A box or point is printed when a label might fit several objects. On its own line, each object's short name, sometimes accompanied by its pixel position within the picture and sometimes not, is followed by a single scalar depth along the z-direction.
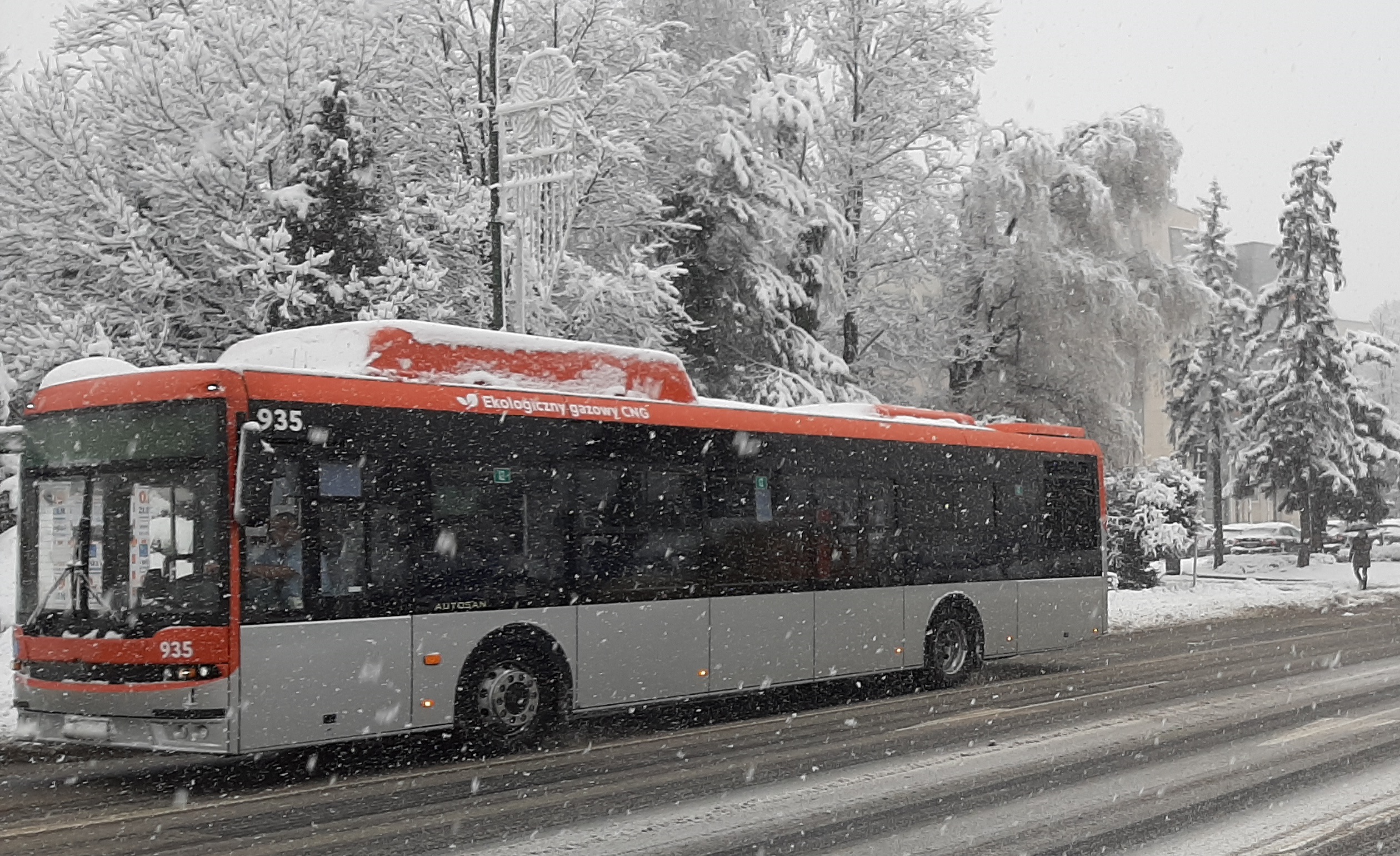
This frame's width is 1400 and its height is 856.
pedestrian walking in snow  37.06
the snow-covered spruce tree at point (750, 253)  29.19
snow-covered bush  34.41
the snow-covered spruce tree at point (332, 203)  22.25
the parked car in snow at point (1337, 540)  52.75
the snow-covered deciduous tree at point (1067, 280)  31.92
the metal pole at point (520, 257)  21.16
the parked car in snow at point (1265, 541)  54.09
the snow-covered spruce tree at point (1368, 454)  48.94
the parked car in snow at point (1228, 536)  53.12
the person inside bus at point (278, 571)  9.95
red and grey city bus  9.95
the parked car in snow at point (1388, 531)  51.50
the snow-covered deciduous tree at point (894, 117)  34.22
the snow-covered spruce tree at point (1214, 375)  52.50
